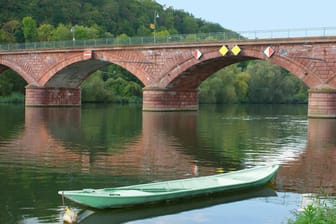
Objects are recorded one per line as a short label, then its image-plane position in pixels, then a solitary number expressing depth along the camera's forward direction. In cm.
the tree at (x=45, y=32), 9222
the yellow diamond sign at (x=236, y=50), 4516
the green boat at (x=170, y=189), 1150
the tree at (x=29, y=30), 9452
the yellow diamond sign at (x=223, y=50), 4572
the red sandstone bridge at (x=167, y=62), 4212
